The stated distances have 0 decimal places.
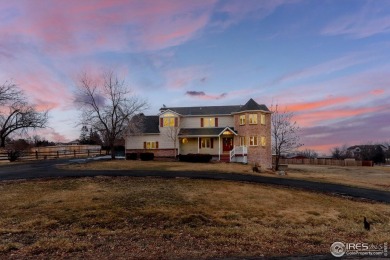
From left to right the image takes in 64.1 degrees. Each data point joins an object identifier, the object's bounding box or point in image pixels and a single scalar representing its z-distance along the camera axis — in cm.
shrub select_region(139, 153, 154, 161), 4188
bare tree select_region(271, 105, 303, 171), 4662
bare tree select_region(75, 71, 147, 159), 4447
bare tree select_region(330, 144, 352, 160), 13825
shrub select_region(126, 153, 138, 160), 4436
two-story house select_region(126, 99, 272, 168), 4466
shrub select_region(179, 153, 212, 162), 4000
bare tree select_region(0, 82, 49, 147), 5181
